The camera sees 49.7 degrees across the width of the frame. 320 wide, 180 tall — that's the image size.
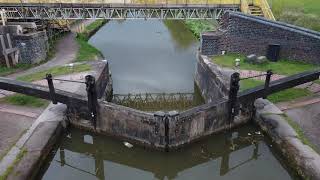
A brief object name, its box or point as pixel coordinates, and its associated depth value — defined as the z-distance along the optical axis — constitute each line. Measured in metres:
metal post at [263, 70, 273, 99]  11.94
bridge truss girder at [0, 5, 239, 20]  19.91
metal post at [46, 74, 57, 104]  11.52
